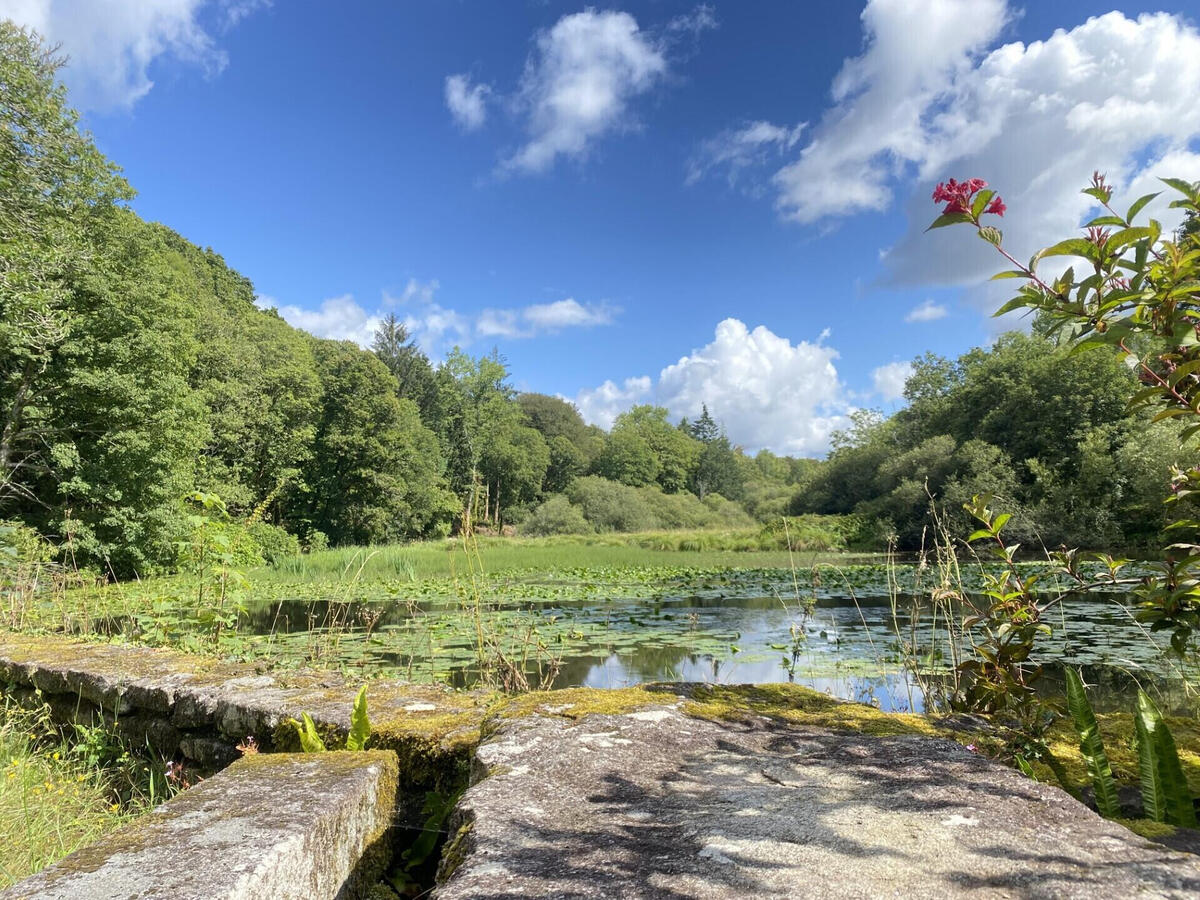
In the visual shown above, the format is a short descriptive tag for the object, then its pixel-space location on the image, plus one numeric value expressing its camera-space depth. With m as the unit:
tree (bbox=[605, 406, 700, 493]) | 68.00
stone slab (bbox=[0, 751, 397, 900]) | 1.27
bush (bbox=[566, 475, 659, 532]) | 44.00
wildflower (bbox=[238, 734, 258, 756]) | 2.28
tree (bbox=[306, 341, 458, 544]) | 32.19
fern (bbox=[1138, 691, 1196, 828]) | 1.44
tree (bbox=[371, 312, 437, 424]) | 42.81
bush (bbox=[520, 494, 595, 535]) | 39.94
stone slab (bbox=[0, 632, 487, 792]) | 2.14
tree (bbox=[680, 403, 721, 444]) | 82.44
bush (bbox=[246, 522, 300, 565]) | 24.66
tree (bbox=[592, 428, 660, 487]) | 61.19
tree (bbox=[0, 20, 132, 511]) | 11.76
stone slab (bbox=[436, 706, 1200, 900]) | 1.04
